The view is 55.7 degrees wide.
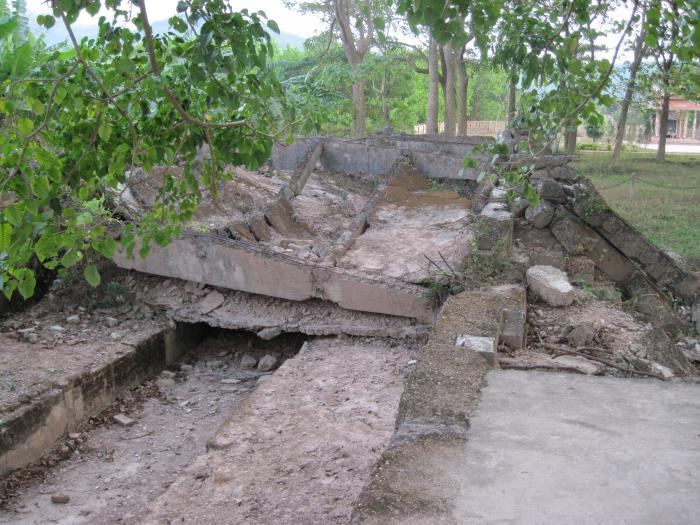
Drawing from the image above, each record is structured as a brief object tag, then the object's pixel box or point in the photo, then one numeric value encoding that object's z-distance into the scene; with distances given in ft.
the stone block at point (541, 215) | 27.94
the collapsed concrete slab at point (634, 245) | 28.48
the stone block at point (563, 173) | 30.45
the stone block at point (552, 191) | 28.81
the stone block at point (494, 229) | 24.37
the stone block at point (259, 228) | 30.14
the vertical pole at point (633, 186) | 49.65
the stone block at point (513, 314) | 16.97
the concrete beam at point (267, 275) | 24.40
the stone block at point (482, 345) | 13.96
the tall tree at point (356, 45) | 66.07
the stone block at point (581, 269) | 25.26
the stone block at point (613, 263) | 28.73
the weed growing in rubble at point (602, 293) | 22.71
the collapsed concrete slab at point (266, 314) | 24.48
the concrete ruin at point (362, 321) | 13.38
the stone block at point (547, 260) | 24.22
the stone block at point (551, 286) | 20.85
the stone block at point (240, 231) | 28.22
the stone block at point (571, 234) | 27.55
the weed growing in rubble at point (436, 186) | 38.70
